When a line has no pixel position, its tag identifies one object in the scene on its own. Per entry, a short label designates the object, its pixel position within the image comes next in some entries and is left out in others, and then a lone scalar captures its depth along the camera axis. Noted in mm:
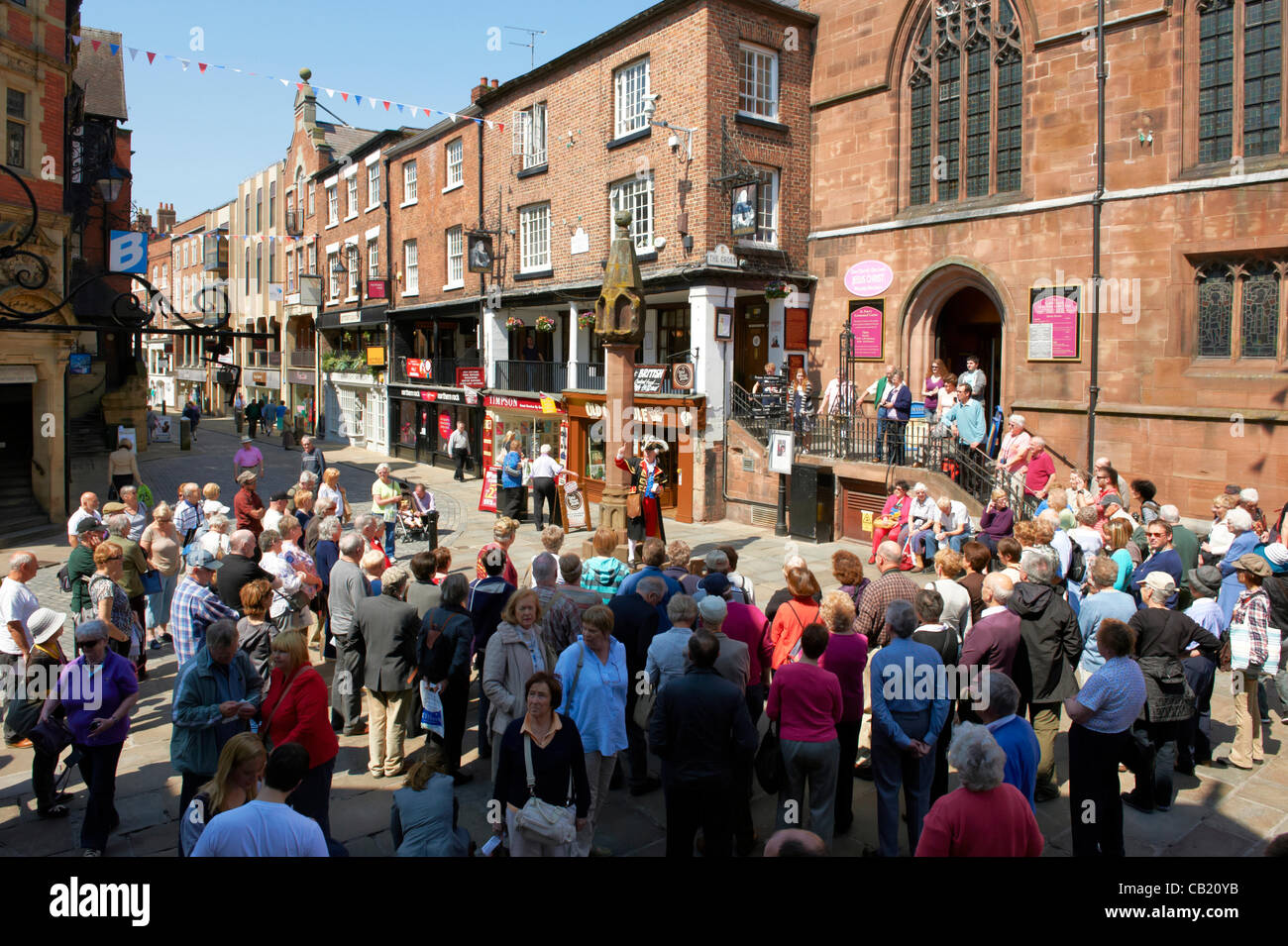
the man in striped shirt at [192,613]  6387
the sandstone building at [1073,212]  14000
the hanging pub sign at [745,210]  18984
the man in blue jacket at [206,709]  5023
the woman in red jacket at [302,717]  4910
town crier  14594
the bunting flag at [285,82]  13039
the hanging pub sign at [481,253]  26484
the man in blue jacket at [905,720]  5180
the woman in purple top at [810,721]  5098
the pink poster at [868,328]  19406
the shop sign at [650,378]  20203
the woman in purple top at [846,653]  5566
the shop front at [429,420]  29719
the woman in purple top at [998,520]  11031
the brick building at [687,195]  19297
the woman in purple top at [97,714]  5383
